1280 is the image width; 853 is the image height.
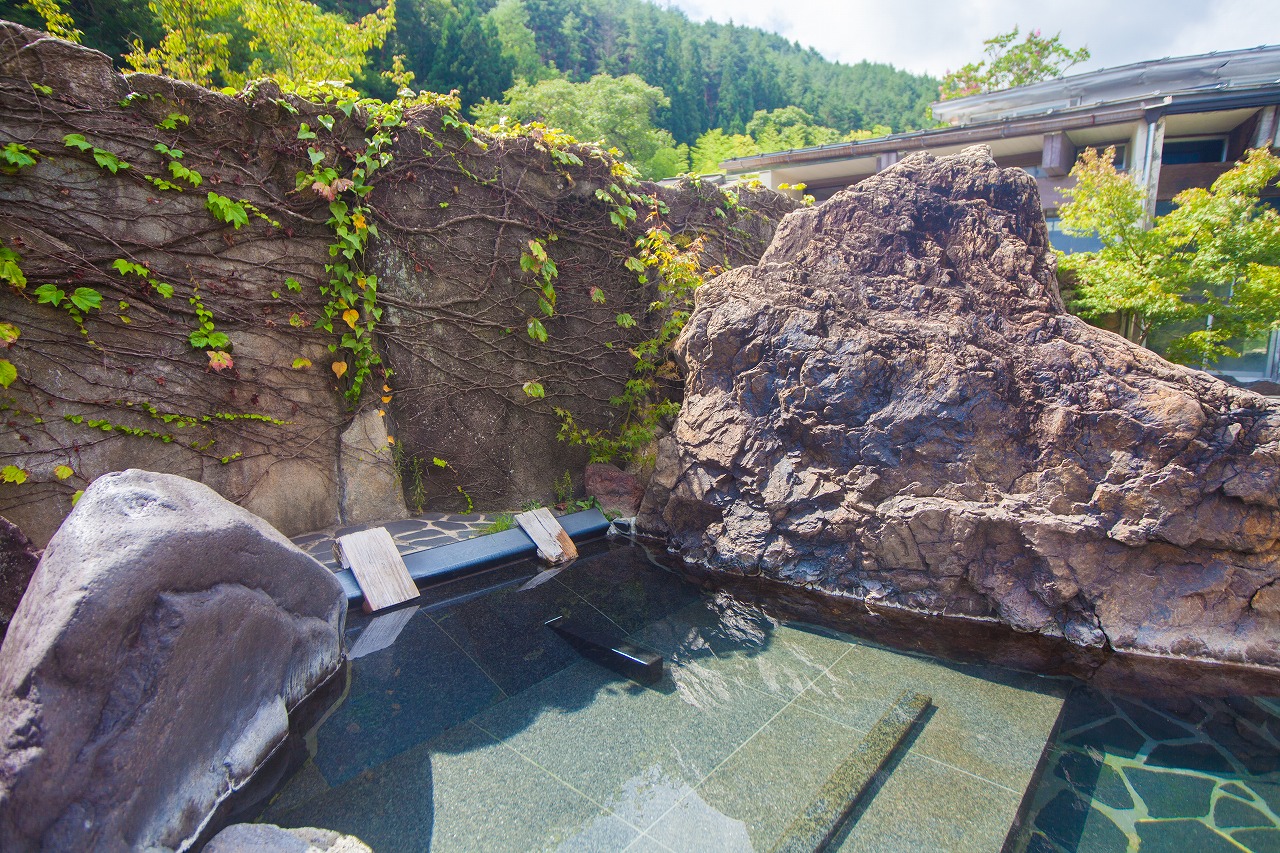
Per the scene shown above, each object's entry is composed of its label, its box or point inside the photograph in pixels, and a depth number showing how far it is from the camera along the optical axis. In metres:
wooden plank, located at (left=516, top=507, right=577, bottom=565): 5.13
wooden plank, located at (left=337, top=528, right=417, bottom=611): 4.24
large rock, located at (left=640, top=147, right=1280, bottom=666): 3.81
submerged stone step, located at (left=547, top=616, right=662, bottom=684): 3.44
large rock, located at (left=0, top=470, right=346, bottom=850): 1.91
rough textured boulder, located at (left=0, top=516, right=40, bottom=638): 2.67
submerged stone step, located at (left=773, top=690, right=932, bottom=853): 2.33
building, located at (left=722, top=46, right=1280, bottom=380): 8.91
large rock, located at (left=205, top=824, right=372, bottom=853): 2.15
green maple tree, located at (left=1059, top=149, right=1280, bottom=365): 6.24
